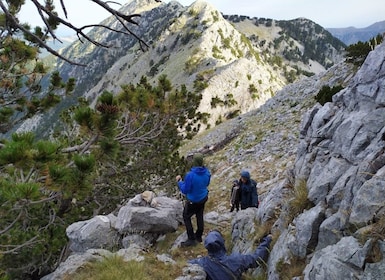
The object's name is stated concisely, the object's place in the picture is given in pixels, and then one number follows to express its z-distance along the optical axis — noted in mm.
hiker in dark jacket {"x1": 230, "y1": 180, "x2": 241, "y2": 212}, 10584
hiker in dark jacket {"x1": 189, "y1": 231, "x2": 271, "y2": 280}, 6084
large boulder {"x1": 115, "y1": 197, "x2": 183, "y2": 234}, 10328
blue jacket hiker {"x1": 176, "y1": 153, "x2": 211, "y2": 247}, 8281
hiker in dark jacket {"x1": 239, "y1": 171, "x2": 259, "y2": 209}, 10266
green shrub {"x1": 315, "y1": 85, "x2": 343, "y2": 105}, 14680
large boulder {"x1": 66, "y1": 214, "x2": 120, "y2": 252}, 9609
